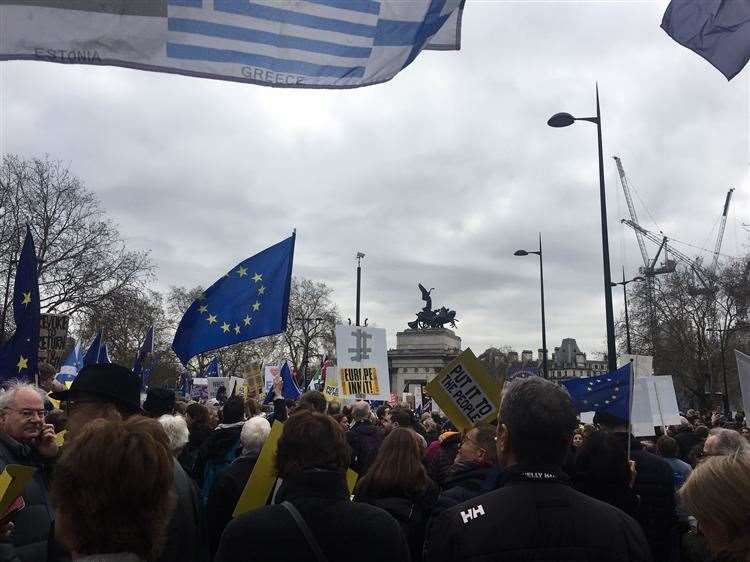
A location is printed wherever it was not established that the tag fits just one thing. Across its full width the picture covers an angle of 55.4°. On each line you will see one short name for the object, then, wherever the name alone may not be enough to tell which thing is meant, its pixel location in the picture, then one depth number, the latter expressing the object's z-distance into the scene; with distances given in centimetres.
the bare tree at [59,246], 3344
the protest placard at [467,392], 639
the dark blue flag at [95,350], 1092
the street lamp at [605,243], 1410
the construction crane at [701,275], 4909
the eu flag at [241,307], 765
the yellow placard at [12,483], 277
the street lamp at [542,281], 2750
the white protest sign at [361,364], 1269
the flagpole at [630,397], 567
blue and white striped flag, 364
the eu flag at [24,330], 561
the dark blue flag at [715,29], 561
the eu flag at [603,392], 727
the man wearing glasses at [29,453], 353
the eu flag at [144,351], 1084
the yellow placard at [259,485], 405
